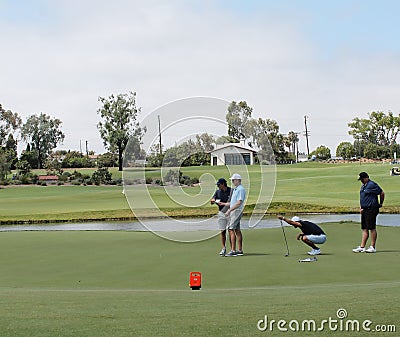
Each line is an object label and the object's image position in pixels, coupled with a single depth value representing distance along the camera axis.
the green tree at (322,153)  139.25
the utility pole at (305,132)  142.50
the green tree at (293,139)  146.02
